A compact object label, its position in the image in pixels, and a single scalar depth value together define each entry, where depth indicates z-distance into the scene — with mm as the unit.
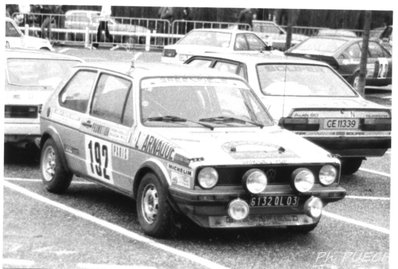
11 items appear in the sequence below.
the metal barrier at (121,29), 12898
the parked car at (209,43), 15423
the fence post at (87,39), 16116
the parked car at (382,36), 14641
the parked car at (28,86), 8906
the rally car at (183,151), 6332
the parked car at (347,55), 15422
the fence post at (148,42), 15919
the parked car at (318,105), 8594
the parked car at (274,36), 16594
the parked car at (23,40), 17108
